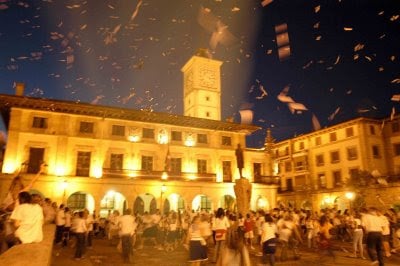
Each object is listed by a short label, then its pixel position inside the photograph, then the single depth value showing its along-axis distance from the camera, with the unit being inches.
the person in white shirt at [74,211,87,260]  480.1
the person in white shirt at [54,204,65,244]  584.4
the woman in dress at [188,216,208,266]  344.8
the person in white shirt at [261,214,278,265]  387.9
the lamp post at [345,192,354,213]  1439.5
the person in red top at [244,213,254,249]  608.6
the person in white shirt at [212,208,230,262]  471.2
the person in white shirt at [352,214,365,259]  528.8
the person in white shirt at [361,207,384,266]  422.9
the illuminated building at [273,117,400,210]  1450.5
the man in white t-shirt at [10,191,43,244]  248.1
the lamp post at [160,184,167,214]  1253.3
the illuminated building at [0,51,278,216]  1143.0
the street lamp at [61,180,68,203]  1122.7
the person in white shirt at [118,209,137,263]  459.2
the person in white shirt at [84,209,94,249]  513.2
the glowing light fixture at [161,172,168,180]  1273.4
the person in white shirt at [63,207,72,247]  608.3
